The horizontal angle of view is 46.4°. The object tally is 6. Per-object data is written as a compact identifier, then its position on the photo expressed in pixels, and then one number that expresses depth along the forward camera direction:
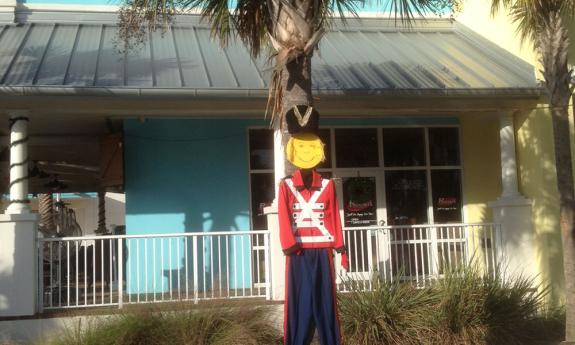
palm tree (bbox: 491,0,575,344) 7.26
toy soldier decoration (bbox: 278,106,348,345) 5.23
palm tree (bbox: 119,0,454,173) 5.77
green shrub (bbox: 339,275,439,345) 7.29
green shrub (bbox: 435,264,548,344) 7.51
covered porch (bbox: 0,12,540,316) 8.40
